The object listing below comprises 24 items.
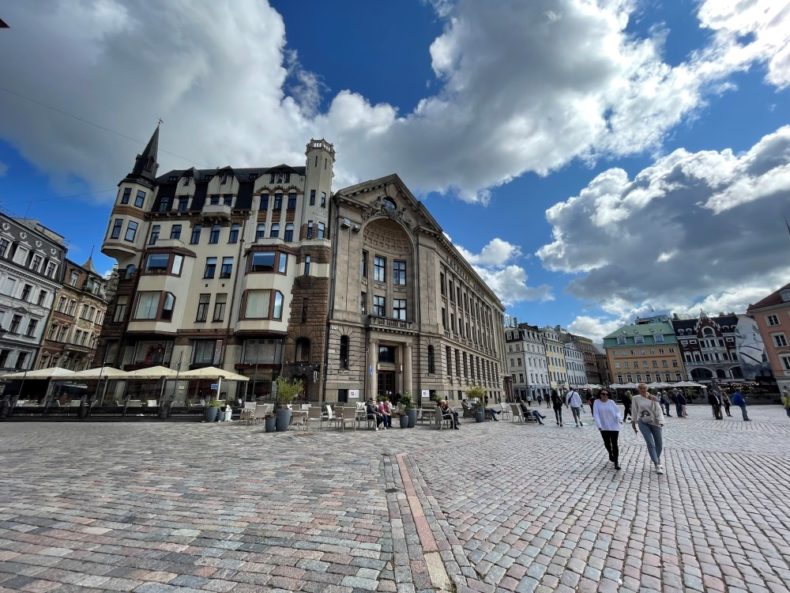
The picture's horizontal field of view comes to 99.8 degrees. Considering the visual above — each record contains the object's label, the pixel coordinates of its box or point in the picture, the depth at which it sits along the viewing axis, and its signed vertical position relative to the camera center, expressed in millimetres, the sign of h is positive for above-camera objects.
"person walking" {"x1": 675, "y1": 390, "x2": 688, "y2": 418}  23031 -703
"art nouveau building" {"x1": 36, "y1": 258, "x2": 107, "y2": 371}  36844 +8762
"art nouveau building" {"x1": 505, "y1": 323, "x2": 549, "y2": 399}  75625 +7744
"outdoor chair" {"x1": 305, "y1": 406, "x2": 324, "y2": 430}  16086 -740
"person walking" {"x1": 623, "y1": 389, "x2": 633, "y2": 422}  20906 -456
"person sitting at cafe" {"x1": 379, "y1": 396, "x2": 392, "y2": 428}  16672 -816
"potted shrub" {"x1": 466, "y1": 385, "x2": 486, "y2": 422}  20469 -142
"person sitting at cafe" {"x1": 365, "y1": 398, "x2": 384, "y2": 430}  16281 -838
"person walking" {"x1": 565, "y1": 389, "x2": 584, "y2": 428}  18316 -495
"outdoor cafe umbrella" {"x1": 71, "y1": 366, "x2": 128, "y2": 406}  20508 +1374
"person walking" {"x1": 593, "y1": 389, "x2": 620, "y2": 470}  7918 -614
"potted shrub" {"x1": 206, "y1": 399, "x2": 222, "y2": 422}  18558 -840
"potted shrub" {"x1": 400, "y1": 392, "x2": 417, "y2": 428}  17656 -916
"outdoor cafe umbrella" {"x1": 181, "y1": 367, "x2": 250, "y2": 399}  20422 +1336
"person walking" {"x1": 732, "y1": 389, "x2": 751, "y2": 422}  19891 -272
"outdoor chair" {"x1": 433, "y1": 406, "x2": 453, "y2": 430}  16344 -1155
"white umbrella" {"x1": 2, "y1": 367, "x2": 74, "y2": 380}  19945 +1310
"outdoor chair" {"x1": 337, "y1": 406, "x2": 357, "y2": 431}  15508 -801
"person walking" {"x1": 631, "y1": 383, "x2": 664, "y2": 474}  7366 -551
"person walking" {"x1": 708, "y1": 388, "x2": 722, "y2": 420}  20938 -574
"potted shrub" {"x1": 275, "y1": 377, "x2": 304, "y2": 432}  19391 +289
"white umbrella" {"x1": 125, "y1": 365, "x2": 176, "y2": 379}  20609 +1391
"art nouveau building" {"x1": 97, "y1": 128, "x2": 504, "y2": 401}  28047 +10354
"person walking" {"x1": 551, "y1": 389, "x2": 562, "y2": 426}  18391 -489
